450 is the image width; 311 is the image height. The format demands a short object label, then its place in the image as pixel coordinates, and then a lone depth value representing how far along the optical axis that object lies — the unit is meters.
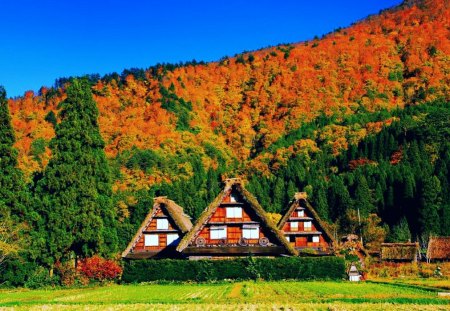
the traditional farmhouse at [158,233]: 58.09
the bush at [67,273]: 48.47
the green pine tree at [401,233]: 100.06
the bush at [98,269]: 49.41
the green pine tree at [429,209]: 99.31
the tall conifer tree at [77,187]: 50.41
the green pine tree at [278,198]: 122.89
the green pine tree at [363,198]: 110.66
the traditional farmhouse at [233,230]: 50.81
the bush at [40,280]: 48.06
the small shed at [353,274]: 49.21
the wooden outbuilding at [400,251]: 83.00
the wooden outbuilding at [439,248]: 80.88
